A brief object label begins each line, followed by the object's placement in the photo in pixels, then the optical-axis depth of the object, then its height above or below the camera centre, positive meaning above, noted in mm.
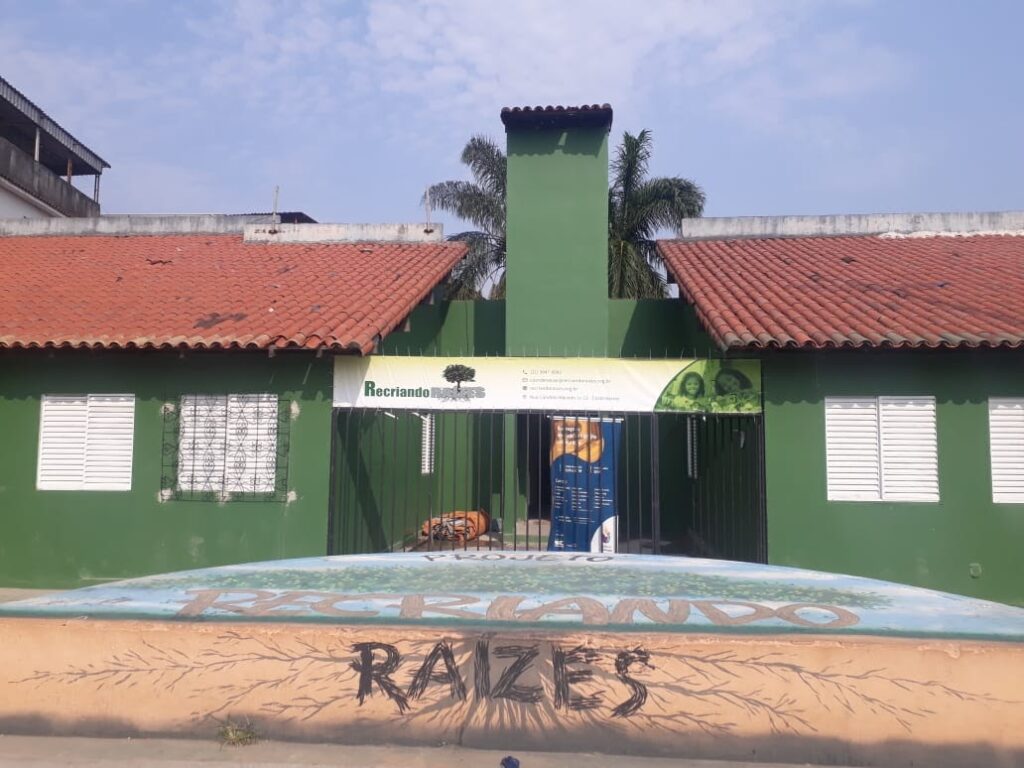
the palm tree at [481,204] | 23734 +7982
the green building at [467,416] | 8297 +479
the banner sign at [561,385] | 8328 +796
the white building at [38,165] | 17422 +7990
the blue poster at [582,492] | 9703 -453
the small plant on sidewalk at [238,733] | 3758 -1377
